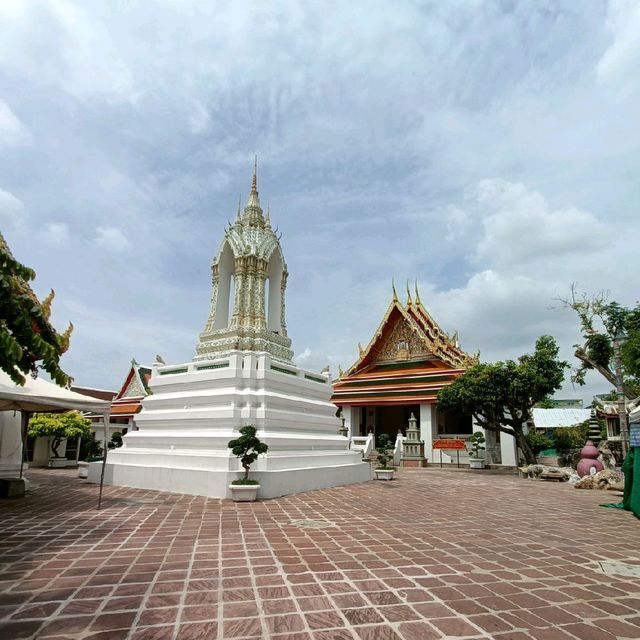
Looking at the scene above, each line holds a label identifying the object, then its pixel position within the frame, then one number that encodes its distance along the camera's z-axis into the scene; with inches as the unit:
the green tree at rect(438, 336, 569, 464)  629.3
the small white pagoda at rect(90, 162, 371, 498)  371.2
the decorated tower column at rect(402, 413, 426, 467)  765.3
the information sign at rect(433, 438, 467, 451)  741.3
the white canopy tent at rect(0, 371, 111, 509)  287.6
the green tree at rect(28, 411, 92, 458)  658.8
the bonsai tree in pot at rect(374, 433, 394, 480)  511.8
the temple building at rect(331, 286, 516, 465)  814.5
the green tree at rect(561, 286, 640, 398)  663.1
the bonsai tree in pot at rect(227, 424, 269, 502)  319.6
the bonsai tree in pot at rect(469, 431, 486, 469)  740.0
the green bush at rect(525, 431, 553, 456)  766.8
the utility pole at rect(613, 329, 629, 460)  473.7
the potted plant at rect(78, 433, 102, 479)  483.3
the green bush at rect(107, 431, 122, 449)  423.5
